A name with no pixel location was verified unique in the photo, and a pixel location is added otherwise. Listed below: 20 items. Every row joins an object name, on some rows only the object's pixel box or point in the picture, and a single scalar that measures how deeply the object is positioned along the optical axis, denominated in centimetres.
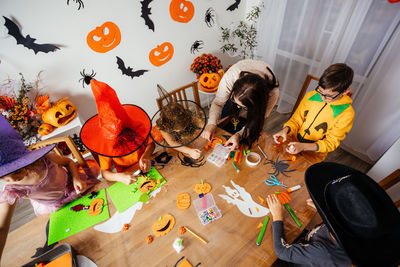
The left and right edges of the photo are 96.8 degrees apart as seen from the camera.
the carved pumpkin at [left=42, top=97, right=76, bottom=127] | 178
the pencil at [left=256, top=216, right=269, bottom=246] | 88
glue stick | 105
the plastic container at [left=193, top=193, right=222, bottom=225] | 98
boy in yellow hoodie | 114
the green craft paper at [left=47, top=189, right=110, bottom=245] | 97
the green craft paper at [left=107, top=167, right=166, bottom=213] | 107
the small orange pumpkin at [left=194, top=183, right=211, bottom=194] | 109
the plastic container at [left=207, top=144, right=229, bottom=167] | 125
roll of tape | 122
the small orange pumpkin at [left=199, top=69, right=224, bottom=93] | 245
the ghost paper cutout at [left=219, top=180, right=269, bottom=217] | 99
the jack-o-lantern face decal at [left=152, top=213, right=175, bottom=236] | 94
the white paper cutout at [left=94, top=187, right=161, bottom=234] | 98
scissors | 109
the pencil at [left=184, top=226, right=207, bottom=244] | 90
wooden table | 86
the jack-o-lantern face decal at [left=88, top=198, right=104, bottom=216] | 105
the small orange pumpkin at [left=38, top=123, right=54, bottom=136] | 177
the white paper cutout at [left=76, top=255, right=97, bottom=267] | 87
